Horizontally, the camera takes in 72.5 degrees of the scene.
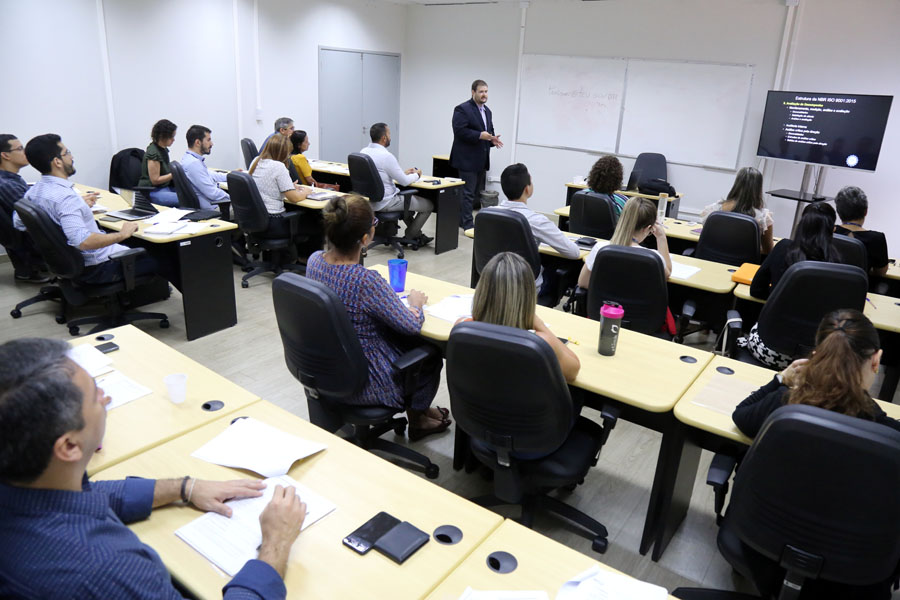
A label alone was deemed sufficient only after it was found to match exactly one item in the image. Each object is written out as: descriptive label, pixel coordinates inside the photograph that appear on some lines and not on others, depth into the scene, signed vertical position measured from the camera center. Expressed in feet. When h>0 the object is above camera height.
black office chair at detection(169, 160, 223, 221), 16.63 -2.25
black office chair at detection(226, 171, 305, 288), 16.21 -3.21
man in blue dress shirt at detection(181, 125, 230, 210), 17.48 -1.78
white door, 28.30 +0.80
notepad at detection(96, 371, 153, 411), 6.27 -2.91
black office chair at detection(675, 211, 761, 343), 13.37 -2.28
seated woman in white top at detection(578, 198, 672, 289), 10.62 -1.61
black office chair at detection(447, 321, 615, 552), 6.10 -3.01
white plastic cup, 6.15 -2.72
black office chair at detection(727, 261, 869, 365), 9.30 -2.40
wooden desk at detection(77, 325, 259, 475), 5.58 -2.93
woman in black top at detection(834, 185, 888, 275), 12.81 -1.78
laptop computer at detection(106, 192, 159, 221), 14.15 -2.51
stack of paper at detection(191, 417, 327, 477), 5.28 -2.92
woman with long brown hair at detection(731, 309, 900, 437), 5.30 -1.92
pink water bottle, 7.63 -2.39
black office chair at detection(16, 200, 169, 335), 11.65 -3.36
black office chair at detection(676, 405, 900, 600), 4.73 -2.89
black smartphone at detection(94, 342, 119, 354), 7.38 -2.87
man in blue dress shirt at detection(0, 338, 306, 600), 3.20 -2.11
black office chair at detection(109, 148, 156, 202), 20.07 -2.16
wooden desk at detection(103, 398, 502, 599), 4.12 -2.99
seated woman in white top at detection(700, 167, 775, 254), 14.23 -1.46
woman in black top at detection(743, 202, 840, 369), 10.12 -1.72
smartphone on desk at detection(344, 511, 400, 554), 4.43 -2.97
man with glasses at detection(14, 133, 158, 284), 11.71 -1.87
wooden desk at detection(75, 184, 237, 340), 13.12 -3.50
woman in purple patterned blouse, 7.81 -2.23
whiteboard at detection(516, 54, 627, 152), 25.31 +1.03
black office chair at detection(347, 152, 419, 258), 19.33 -2.38
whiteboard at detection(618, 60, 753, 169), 22.63 +0.80
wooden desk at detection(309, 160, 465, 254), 20.77 -2.72
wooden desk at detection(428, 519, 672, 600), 4.14 -2.99
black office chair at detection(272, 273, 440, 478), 7.23 -2.94
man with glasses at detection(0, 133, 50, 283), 14.35 -2.20
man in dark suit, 23.07 -0.76
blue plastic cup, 9.48 -2.33
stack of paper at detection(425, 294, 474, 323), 8.92 -2.71
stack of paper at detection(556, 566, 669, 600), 4.08 -2.98
